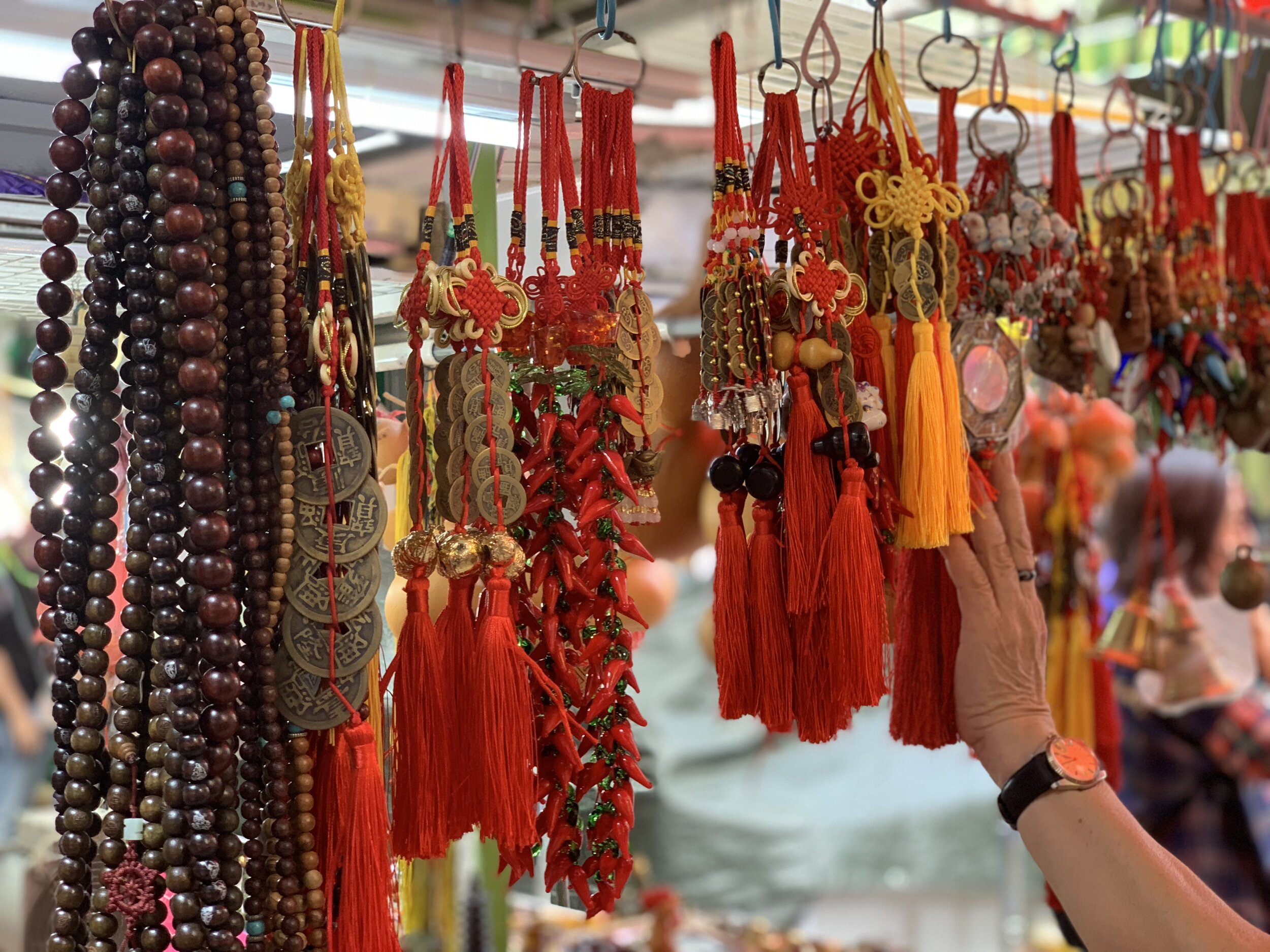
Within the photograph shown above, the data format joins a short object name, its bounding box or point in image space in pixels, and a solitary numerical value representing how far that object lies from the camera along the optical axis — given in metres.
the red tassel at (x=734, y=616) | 1.11
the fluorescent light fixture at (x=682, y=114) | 1.59
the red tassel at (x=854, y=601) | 1.05
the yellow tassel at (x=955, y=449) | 1.14
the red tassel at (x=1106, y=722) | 1.75
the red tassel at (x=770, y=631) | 1.10
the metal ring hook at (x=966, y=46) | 1.25
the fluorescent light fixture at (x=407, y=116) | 1.24
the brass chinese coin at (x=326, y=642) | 0.88
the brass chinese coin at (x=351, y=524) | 0.89
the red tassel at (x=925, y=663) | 1.30
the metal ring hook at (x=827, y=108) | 1.21
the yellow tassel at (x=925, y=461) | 1.13
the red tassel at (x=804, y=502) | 1.08
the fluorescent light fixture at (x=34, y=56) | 1.03
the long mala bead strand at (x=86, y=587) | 0.85
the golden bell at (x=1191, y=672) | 2.02
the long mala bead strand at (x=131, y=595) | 0.85
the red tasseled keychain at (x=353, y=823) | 0.87
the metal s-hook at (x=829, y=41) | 1.18
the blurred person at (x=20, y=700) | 2.14
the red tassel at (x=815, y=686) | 1.08
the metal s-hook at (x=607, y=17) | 1.06
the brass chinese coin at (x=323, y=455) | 0.90
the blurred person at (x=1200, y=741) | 2.36
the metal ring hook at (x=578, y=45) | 1.06
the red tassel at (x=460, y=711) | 0.94
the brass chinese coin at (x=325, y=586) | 0.88
